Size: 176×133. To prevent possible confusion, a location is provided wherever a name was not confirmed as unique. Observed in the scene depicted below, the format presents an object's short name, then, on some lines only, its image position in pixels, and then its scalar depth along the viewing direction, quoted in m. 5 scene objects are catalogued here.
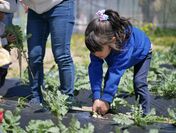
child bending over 3.53
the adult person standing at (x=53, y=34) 3.96
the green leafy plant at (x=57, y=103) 3.60
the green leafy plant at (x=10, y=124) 3.10
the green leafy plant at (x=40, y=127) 3.07
